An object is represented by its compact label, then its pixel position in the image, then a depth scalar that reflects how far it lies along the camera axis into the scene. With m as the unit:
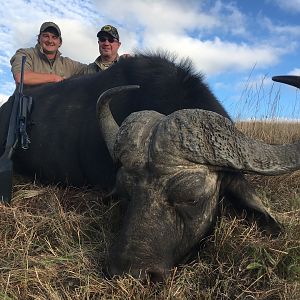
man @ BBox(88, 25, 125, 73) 5.65
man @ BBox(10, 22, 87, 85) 5.55
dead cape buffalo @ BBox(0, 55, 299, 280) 2.14
